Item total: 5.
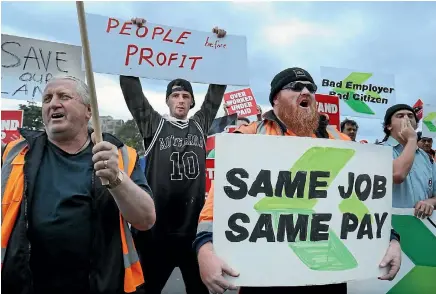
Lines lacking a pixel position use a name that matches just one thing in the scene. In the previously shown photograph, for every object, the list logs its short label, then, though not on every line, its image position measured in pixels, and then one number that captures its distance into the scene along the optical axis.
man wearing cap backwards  3.56
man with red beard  2.06
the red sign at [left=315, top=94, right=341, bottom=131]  5.06
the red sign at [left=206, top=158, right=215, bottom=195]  5.30
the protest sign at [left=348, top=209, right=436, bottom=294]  3.03
